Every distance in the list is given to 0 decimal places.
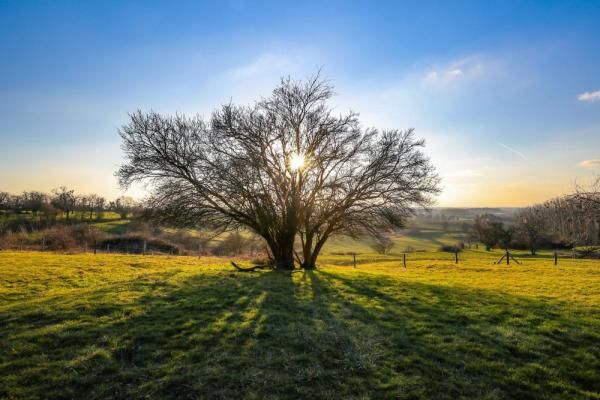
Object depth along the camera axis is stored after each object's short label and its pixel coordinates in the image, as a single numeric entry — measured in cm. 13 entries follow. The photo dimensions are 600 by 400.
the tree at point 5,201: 9176
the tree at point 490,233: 7344
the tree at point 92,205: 9594
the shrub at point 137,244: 5147
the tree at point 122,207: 9626
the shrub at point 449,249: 6669
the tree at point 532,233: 6391
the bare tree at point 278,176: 2242
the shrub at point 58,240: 3951
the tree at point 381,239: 2546
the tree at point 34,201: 8906
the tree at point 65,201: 9075
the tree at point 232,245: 4405
